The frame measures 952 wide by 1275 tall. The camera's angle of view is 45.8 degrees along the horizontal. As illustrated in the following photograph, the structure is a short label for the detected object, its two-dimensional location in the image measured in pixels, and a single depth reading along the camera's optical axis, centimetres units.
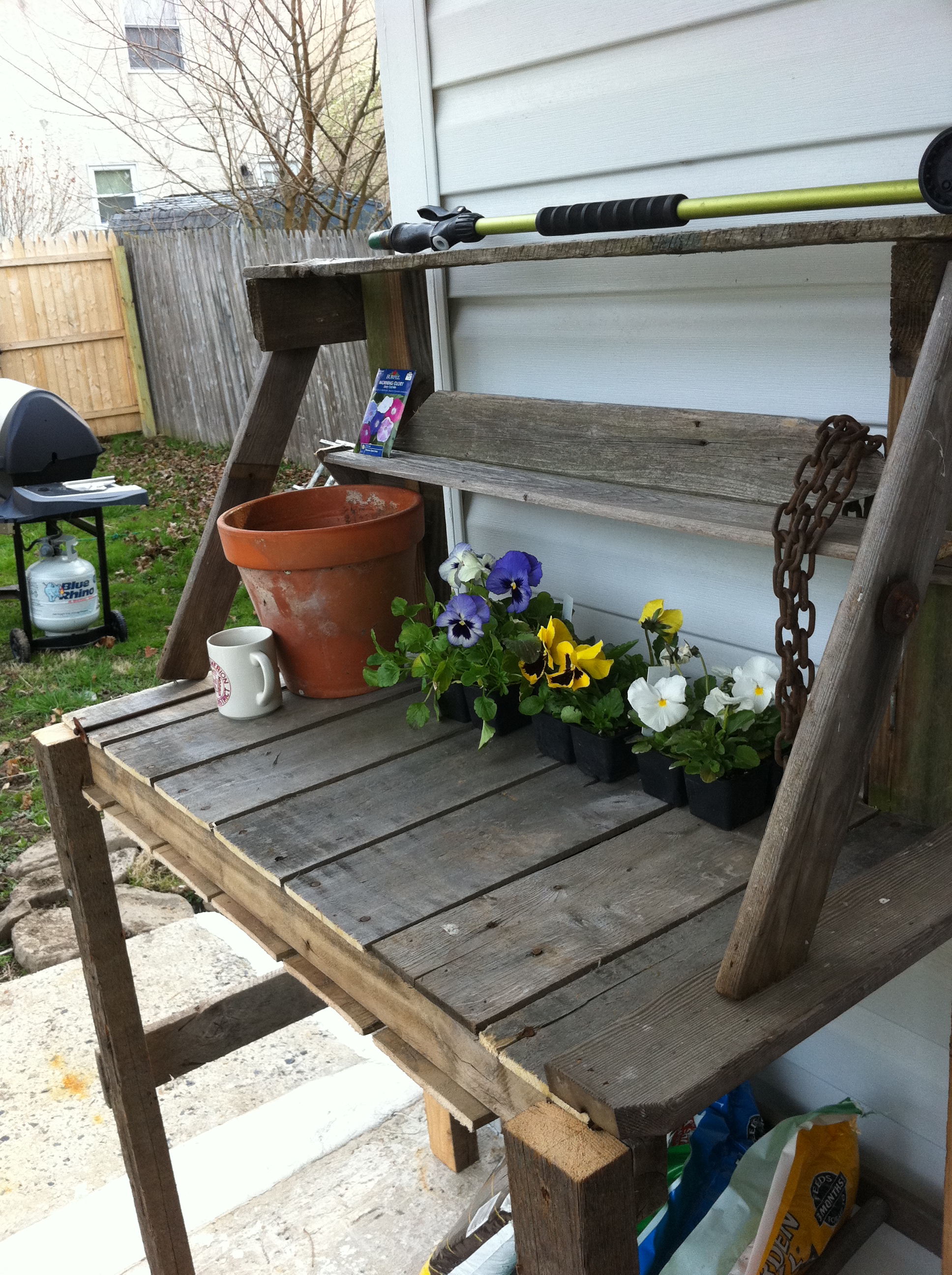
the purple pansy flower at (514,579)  147
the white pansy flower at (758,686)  122
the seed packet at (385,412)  171
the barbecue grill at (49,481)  438
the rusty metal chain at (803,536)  96
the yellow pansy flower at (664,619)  135
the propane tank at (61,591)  452
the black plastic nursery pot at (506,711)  147
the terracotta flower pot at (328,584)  152
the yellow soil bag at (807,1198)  140
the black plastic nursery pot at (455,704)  150
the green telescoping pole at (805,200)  96
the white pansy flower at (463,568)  152
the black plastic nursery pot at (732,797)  119
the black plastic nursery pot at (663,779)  125
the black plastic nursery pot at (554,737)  137
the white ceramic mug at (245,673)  154
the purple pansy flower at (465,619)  143
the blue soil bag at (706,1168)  148
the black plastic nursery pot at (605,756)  132
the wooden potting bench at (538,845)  85
